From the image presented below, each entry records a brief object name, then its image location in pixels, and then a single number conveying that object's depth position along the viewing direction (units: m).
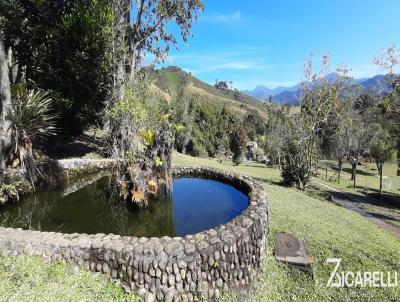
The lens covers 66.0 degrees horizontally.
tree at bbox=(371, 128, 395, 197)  27.50
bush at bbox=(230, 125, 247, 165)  38.09
